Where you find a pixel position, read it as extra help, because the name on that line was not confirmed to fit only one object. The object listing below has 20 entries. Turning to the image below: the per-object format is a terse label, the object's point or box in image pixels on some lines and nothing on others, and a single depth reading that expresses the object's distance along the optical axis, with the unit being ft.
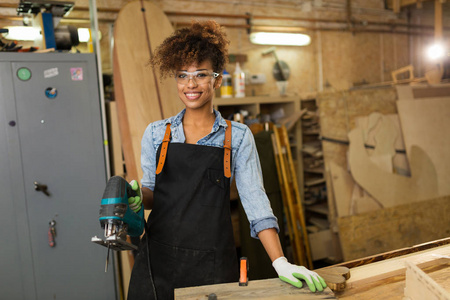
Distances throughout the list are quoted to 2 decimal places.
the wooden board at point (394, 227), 11.32
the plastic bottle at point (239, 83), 11.64
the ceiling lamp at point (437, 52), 14.74
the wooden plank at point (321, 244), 12.14
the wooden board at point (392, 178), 12.09
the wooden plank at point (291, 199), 11.35
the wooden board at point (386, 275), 4.35
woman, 5.22
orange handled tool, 4.19
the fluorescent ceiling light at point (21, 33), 9.88
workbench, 3.98
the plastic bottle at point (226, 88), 11.33
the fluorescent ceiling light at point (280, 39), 13.43
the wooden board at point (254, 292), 3.94
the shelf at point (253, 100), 11.06
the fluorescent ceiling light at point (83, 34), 10.36
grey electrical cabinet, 8.63
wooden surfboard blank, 9.43
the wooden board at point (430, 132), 12.78
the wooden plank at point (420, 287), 3.35
